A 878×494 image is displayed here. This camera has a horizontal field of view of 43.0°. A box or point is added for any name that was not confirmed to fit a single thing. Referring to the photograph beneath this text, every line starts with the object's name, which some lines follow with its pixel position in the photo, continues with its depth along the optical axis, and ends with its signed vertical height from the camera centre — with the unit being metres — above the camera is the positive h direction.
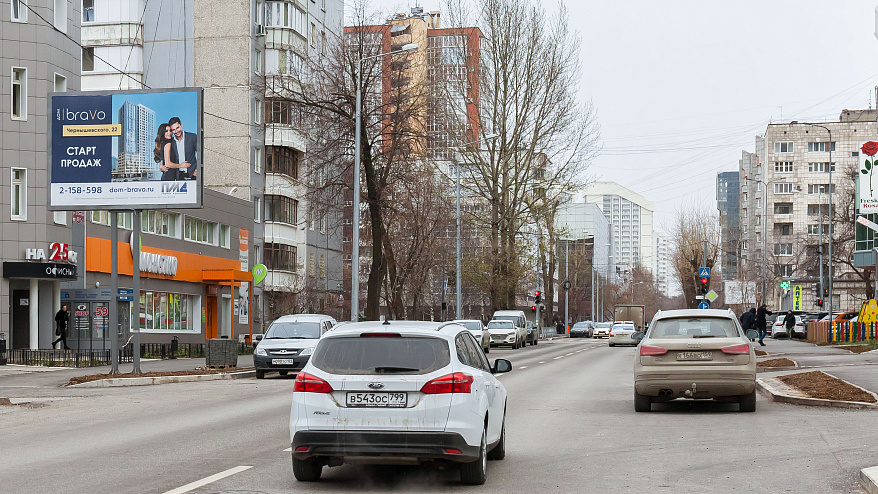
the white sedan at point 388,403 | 8.87 -0.91
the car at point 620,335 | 56.69 -2.31
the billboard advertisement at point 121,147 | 27.11 +3.51
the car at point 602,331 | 86.50 -3.21
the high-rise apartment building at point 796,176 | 121.25 +12.55
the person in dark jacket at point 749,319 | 49.40 -1.38
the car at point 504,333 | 53.53 -2.07
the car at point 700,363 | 15.63 -1.04
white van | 56.30 -1.44
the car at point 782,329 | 64.49 -2.42
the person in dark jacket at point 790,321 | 66.06 -1.90
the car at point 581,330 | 92.44 -3.35
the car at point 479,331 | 42.88 -1.62
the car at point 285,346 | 27.48 -1.38
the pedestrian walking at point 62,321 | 38.38 -1.03
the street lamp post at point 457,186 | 56.38 +5.46
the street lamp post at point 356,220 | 37.17 +2.39
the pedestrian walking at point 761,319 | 47.22 -1.28
